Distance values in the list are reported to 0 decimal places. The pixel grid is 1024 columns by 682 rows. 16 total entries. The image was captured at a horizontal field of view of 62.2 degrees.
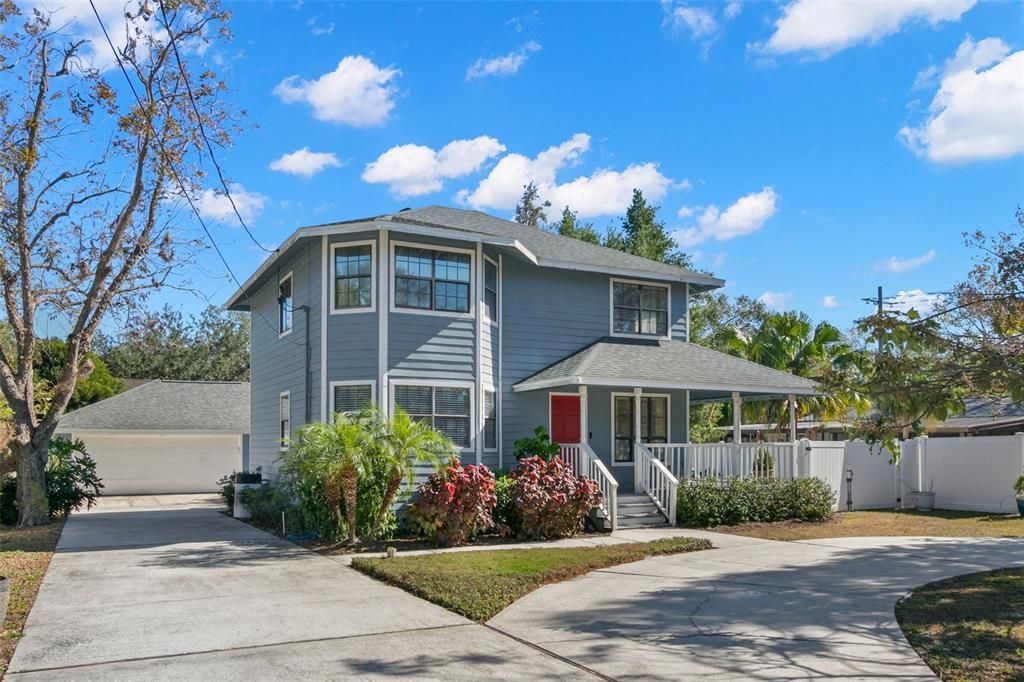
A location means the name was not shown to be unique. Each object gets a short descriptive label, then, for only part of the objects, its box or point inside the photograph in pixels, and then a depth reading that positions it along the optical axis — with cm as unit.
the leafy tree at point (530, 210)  4325
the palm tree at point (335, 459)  1282
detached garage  2738
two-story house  1547
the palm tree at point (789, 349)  2452
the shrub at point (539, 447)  1603
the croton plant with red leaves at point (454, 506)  1333
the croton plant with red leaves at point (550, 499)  1408
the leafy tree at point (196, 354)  4544
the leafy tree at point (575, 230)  3716
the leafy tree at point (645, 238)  3850
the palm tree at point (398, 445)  1318
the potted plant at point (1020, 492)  1636
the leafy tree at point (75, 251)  1490
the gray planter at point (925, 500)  1955
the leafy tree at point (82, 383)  3509
